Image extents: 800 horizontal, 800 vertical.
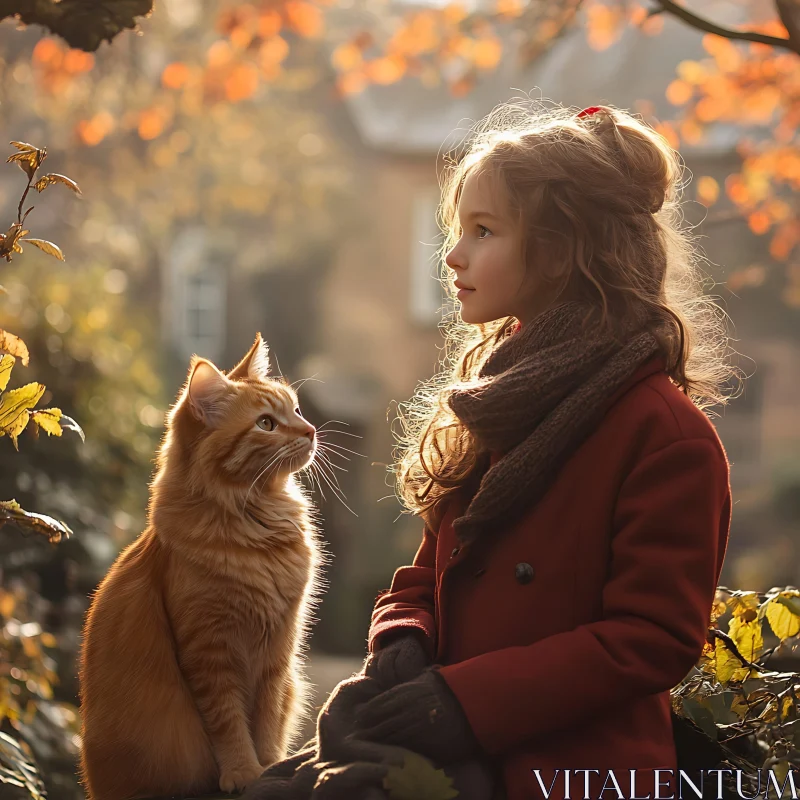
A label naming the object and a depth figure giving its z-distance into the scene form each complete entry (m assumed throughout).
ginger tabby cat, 1.92
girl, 1.53
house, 10.63
